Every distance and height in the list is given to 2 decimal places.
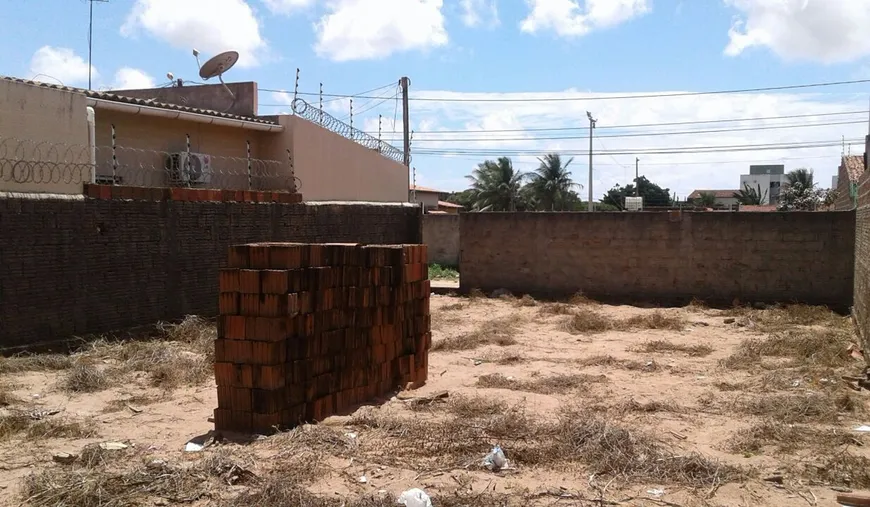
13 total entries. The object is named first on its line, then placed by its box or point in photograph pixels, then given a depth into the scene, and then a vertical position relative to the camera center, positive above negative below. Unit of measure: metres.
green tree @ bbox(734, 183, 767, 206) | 51.16 +2.25
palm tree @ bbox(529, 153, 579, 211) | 42.75 +2.65
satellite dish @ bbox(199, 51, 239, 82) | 15.97 +3.67
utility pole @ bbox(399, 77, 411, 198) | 25.59 +3.99
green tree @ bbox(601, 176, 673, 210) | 58.94 +2.96
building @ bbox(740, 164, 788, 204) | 62.67 +5.01
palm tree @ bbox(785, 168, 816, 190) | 43.50 +3.27
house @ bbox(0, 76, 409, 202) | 9.50 +1.49
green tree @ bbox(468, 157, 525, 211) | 42.31 +2.36
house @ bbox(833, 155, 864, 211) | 14.32 +1.07
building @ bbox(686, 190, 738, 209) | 61.73 +2.78
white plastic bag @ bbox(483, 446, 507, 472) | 4.94 -1.65
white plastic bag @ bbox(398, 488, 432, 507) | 4.17 -1.63
